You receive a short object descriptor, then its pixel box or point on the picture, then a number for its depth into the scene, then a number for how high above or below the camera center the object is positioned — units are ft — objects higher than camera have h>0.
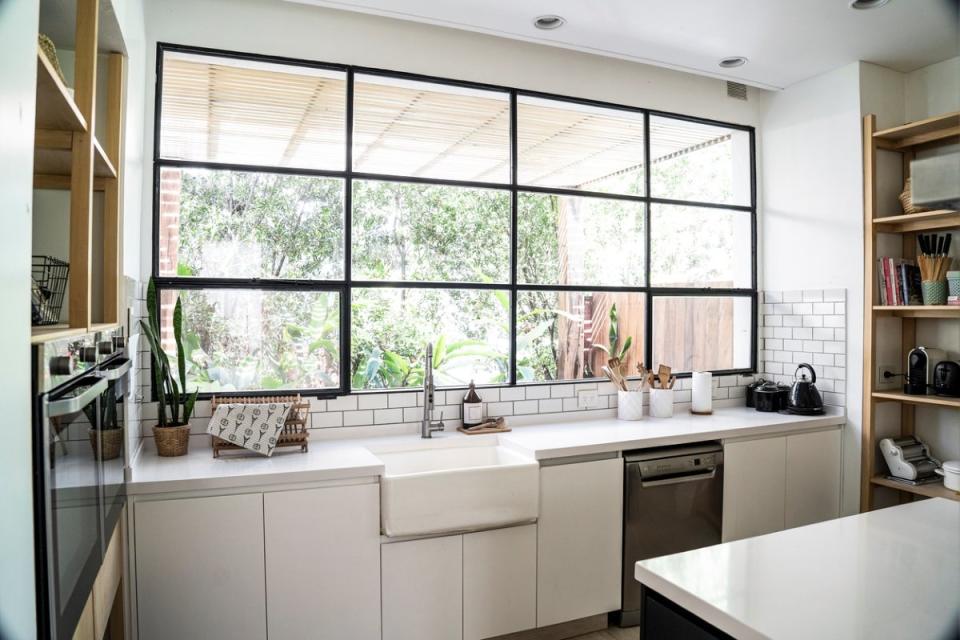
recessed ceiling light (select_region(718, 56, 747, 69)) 11.39 +4.82
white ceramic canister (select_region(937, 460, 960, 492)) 9.79 -2.53
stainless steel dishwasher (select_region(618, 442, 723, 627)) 9.69 -3.04
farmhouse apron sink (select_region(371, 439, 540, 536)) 7.93 -2.39
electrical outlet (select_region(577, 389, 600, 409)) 11.64 -1.54
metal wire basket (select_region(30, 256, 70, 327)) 4.73 +0.20
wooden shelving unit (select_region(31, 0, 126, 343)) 4.61 +1.51
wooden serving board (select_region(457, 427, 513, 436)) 10.11 -1.87
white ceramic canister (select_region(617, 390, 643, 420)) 11.56 -1.64
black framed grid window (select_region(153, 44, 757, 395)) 9.36 +1.61
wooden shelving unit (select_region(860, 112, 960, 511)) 11.06 +0.35
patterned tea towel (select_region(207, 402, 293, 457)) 8.30 -1.46
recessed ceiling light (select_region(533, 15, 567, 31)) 9.75 +4.77
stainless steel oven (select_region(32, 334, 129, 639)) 3.39 -1.05
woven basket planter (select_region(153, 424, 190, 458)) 8.30 -1.66
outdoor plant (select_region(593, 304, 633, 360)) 12.78 -0.53
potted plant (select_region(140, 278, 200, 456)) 8.18 -1.03
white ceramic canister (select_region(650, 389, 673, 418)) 11.82 -1.63
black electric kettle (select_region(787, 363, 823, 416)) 12.05 -1.59
